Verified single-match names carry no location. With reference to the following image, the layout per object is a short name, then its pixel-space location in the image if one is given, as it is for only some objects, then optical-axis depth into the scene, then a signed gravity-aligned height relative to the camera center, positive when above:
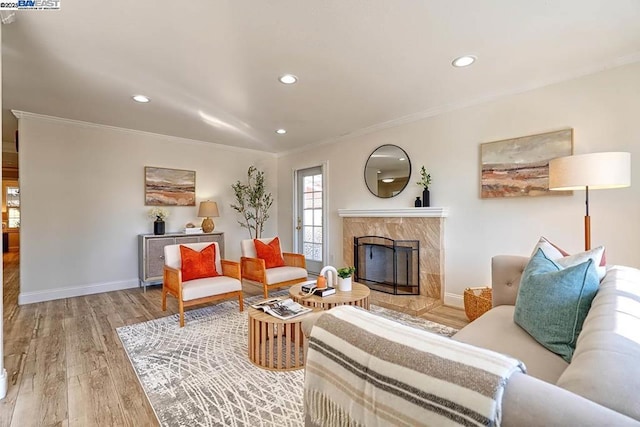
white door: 5.34 -0.06
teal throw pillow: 1.29 -0.43
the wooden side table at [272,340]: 2.11 -0.94
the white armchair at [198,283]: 2.96 -0.75
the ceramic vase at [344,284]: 2.81 -0.69
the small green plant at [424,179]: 3.73 +0.44
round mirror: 4.02 +0.60
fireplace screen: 3.89 -0.74
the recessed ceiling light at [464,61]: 2.43 +1.29
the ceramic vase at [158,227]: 4.50 -0.21
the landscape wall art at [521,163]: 2.80 +0.52
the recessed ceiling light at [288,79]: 2.73 +1.28
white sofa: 0.53 -0.35
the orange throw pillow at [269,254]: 3.96 -0.56
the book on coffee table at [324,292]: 2.64 -0.72
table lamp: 4.84 +0.01
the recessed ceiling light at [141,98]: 3.20 +1.29
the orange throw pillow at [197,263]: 3.30 -0.58
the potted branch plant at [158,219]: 4.50 -0.09
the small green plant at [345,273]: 2.80 -0.58
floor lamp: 2.02 +0.29
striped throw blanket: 0.63 -0.41
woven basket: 2.81 -0.88
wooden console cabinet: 4.29 -0.60
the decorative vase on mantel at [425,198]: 3.70 +0.18
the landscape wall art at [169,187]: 4.66 +0.44
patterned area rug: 1.66 -1.14
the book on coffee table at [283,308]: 2.20 -0.76
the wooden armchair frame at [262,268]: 3.61 -0.73
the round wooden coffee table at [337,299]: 2.51 -0.76
